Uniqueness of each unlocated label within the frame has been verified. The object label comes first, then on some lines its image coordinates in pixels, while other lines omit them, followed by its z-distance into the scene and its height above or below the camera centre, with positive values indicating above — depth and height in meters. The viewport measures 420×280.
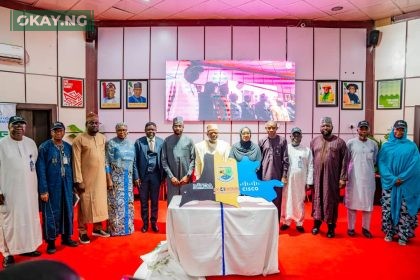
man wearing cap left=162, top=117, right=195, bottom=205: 4.29 -0.42
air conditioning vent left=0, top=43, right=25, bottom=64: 5.32 +1.34
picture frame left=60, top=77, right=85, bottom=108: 6.11 +0.72
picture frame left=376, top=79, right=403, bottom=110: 6.18 +0.73
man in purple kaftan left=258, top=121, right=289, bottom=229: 4.41 -0.45
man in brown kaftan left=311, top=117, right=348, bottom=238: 4.17 -0.66
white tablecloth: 2.85 -1.04
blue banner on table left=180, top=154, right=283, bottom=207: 2.95 -0.56
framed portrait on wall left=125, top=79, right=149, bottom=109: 6.46 +0.72
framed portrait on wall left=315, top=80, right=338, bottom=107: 6.46 +0.76
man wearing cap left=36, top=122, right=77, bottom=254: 3.62 -0.74
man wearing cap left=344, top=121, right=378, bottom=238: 4.20 -0.71
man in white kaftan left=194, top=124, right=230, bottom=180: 4.21 -0.29
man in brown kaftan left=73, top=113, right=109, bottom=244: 3.98 -0.68
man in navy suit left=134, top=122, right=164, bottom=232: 4.40 -0.67
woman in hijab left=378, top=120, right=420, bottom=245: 3.92 -0.75
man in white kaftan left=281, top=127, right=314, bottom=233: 4.47 -0.80
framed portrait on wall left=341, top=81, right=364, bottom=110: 6.49 +0.72
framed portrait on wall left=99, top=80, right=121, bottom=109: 6.48 +0.72
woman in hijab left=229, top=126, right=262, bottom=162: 4.24 -0.30
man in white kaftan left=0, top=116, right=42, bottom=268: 3.33 -0.78
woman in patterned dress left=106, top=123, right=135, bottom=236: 4.22 -0.76
